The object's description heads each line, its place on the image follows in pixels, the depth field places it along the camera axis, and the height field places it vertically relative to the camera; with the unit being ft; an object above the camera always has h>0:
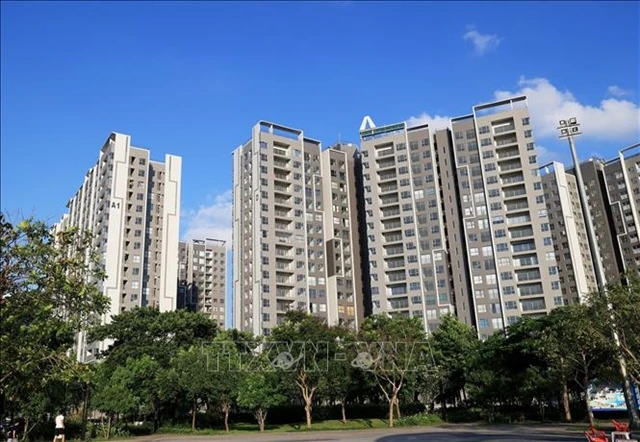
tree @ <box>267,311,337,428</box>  163.43 +11.45
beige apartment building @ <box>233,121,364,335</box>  304.09 +89.93
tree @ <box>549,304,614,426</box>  86.48 +6.57
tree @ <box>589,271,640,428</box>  79.71 +7.80
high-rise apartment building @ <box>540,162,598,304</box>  357.41 +103.07
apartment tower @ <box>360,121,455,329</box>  310.86 +92.32
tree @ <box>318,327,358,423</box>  164.86 +6.40
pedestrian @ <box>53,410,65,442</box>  88.74 -3.98
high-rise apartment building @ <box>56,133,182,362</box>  308.60 +102.80
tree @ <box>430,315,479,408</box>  194.29 +11.11
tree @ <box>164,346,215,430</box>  156.97 +6.21
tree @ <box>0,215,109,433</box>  49.85 +9.72
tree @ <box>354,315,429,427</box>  159.43 +9.64
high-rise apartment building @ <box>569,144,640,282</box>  387.14 +116.87
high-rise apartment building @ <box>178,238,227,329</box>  548.31 +118.47
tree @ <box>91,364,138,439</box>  155.33 +1.68
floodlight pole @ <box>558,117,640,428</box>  79.15 +16.97
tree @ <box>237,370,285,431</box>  157.28 +0.51
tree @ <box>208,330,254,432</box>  158.51 +6.85
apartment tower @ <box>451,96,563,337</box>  288.92 +87.27
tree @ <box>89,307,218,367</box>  199.52 +24.64
